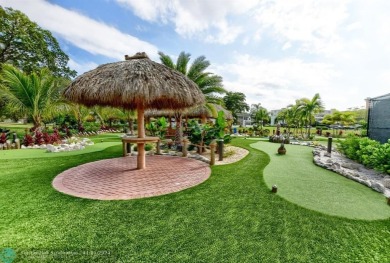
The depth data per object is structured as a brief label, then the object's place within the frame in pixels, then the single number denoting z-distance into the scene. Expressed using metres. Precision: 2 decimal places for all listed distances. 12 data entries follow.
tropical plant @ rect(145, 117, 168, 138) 14.40
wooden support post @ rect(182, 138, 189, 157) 8.56
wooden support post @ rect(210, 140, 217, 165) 7.02
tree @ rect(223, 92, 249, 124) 48.50
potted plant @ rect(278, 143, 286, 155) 10.01
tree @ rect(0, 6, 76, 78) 17.13
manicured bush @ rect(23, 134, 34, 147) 10.65
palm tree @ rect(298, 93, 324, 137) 22.70
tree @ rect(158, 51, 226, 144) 11.66
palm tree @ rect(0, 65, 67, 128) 10.63
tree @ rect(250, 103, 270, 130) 38.30
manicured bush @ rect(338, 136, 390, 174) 6.48
